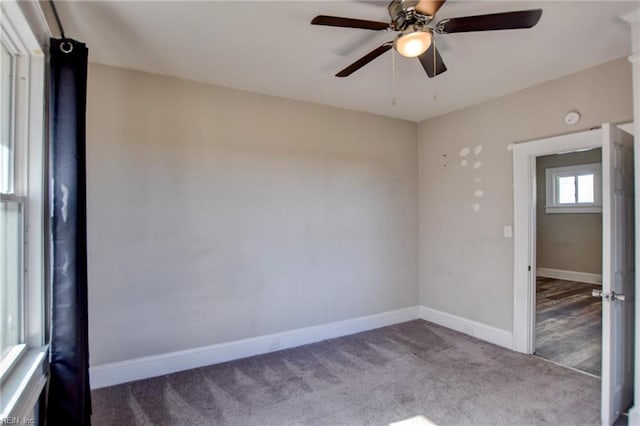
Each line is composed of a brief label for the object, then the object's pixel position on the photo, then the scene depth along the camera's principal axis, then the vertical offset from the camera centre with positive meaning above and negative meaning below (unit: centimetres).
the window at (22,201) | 154 +6
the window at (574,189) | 614 +43
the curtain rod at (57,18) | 192 +121
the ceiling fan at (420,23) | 164 +97
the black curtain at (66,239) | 170 -13
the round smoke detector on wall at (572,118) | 287 +82
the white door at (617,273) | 210 -41
